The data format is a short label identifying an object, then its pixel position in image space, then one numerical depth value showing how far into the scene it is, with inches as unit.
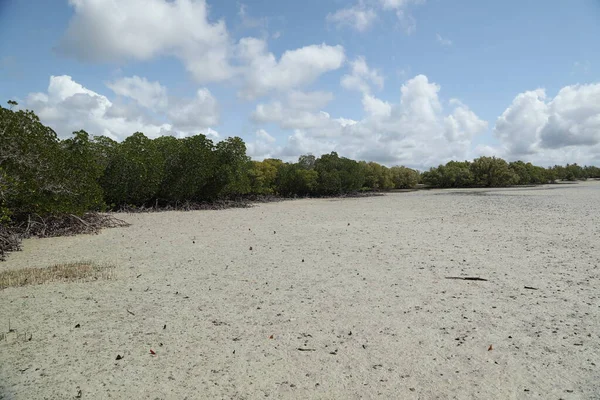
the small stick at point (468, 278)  301.9
